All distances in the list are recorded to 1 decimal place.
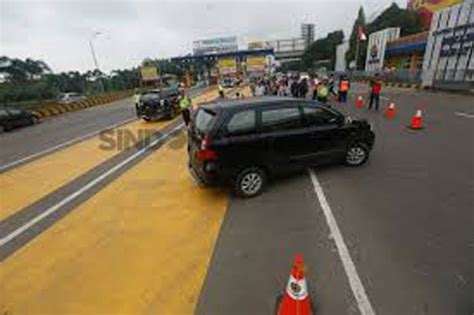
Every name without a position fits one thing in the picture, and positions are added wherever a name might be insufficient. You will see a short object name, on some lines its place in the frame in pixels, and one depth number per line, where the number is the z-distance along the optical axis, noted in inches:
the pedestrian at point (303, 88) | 732.3
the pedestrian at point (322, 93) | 630.5
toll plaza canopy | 2518.3
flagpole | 2322.8
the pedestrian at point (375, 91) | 601.9
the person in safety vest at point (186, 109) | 513.7
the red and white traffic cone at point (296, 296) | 106.8
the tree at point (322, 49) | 3865.7
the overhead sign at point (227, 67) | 1774.7
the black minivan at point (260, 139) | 205.0
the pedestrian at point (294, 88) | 764.9
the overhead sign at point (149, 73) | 2272.4
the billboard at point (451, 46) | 962.4
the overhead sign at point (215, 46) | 2832.2
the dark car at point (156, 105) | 658.2
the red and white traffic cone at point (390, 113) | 528.6
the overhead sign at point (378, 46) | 1985.7
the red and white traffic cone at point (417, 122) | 408.7
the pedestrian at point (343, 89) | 775.7
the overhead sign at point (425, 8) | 2080.2
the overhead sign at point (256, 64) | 1754.4
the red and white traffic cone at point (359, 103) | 695.0
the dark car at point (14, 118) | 724.0
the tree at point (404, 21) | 2223.2
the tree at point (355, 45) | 2403.1
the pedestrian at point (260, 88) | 1005.8
